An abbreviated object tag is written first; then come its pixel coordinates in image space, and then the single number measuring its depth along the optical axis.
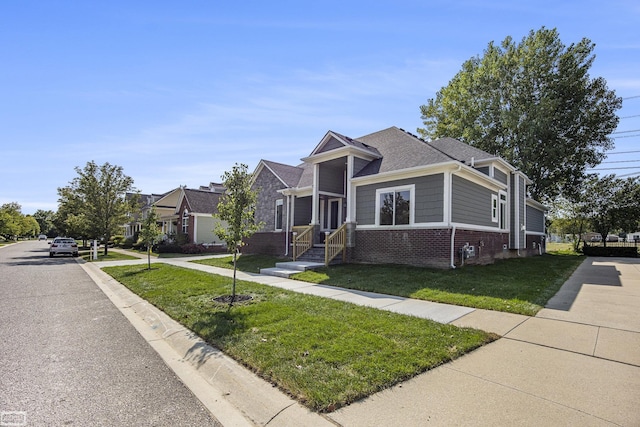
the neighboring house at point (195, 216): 28.52
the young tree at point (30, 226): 71.83
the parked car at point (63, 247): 24.75
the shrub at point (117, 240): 37.55
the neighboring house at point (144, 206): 40.86
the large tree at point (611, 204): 26.59
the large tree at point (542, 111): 25.03
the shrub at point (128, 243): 35.22
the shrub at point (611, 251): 24.23
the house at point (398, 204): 11.74
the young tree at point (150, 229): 13.72
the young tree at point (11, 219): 48.53
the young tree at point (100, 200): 23.77
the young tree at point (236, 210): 7.43
